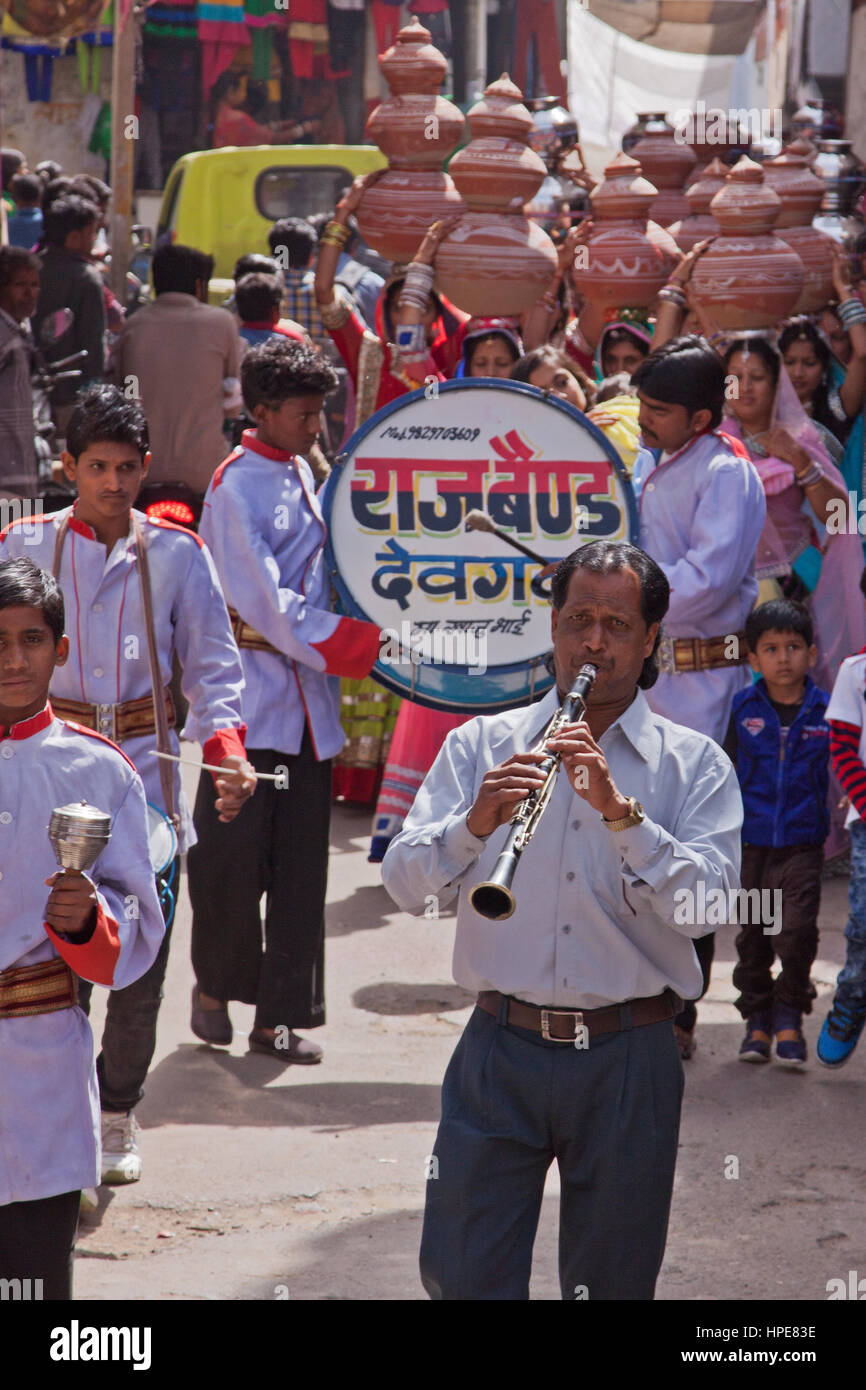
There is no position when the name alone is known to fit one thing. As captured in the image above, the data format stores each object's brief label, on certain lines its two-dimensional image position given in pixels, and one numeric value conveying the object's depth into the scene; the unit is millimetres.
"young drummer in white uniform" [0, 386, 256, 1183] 7914
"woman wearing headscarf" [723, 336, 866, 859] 12037
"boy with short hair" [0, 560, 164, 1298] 5799
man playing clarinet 5538
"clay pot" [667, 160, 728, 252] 15252
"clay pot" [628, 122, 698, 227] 16690
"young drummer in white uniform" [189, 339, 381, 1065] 9914
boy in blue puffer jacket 10368
